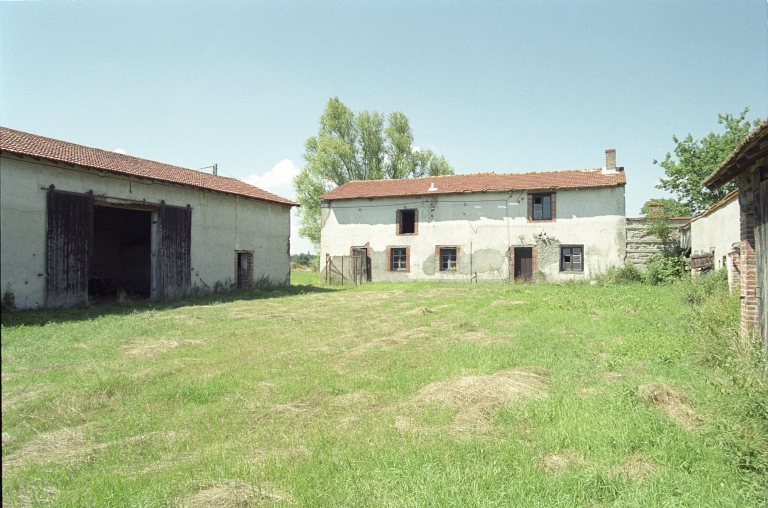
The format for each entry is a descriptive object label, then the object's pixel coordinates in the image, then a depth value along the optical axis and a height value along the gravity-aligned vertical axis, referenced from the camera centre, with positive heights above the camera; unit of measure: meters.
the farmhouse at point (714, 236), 13.13 +0.83
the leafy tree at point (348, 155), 40.69 +9.23
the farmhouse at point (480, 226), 24.08 +1.85
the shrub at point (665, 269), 20.98 -0.38
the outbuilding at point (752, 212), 6.09 +0.73
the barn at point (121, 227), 13.13 +1.21
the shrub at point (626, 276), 22.41 -0.74
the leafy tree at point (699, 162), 30.84 +6.59
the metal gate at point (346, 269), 27.61 -0.56
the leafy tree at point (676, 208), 31.80 +3.55
